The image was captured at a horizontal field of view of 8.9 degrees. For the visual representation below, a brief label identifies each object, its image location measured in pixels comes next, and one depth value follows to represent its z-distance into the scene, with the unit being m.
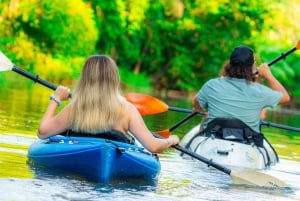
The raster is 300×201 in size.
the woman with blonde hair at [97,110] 15.57
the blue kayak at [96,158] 15.28
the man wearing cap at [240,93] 20.17
